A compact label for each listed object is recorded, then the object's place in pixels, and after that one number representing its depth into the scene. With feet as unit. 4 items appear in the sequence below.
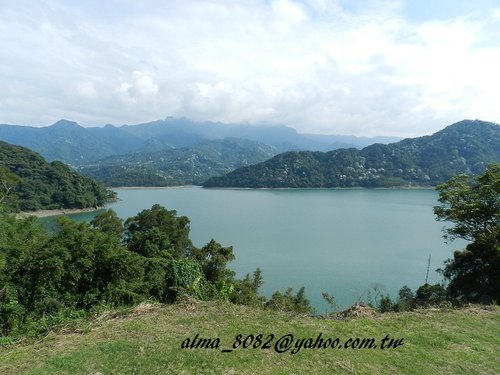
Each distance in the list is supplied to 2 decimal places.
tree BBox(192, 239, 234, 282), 67.05
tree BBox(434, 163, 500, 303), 47.60
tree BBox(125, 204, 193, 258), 71.92
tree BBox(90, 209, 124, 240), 92.38
